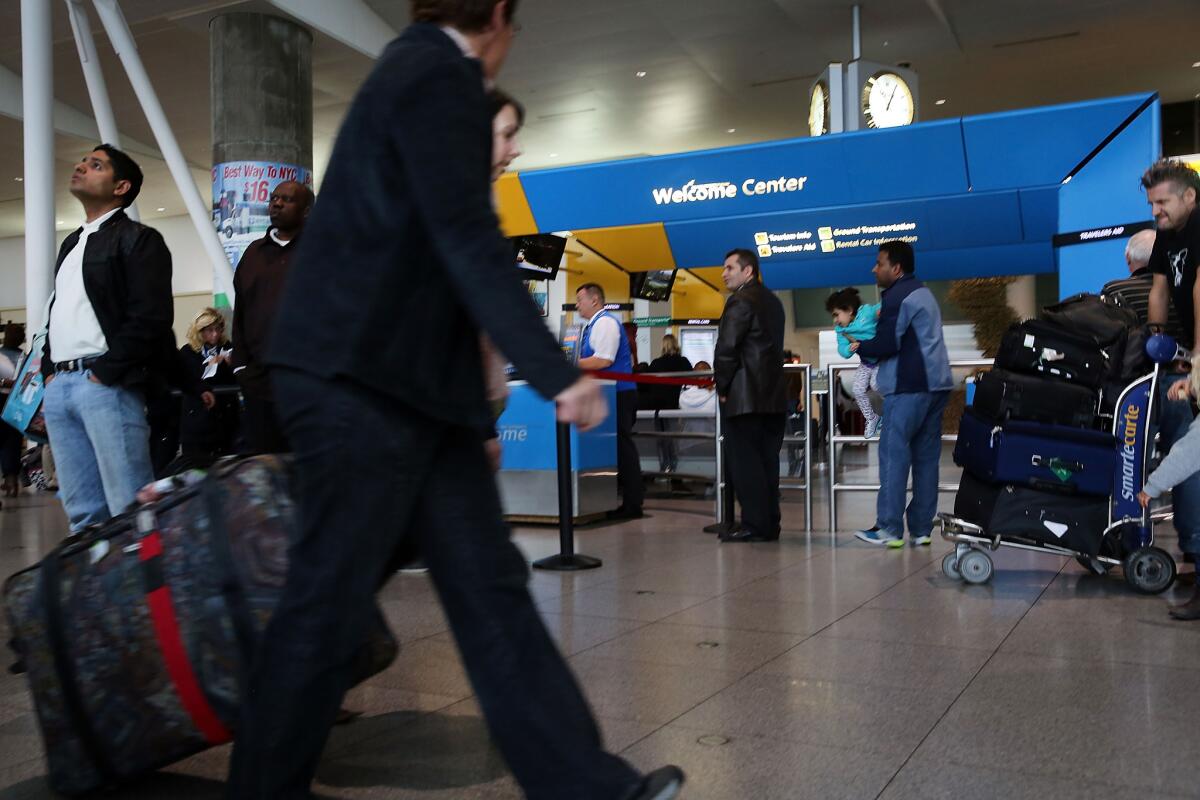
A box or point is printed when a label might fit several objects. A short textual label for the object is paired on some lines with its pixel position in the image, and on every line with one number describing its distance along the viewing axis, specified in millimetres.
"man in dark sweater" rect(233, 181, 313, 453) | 4082
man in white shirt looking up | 3357
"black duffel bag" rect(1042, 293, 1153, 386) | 4715
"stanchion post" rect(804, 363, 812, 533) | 6992
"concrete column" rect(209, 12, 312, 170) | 11603
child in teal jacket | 7820
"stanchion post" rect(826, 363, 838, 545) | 6879
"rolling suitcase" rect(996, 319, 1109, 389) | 4746
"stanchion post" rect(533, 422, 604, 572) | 5387
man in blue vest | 7738
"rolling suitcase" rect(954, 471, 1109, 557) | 4766
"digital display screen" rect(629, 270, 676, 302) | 13375
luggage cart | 4605
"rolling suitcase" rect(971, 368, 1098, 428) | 4781
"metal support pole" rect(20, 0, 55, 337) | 6398
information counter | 7648
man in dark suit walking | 1664
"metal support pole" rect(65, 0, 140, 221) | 9969
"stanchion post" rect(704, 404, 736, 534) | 7109
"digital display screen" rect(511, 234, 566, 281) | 11828
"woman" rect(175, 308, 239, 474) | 7586
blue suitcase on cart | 4711
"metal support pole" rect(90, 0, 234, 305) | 10445
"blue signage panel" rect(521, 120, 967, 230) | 9484
